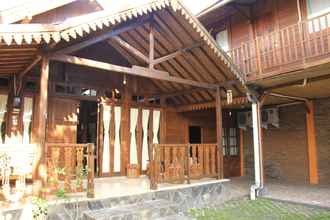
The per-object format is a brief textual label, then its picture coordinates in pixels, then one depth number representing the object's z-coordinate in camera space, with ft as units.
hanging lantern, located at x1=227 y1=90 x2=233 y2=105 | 24.07
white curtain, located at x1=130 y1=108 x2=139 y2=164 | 27.14
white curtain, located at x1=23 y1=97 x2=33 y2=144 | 21.40
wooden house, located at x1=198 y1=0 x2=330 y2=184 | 20.97
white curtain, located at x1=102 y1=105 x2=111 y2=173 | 25.27
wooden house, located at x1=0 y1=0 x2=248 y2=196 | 15.28
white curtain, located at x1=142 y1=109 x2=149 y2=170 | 27.91
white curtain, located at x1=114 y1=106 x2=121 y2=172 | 25.89
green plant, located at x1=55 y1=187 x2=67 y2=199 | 14.64
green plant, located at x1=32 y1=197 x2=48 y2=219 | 13.43
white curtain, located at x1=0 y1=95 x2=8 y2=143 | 20.95
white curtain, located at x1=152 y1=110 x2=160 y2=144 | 29.12
